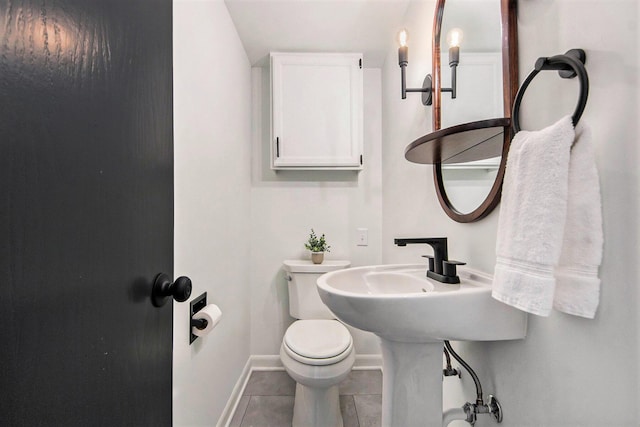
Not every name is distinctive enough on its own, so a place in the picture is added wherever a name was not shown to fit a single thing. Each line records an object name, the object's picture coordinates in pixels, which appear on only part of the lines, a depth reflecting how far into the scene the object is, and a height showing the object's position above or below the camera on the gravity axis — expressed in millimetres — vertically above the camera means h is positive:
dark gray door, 283 +7
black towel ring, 469 +275
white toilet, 1237 -687
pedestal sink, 666 -271
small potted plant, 1863 -210
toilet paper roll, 1016 -383
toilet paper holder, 1024 -378
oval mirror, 728 +388
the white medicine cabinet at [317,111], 1847 +726
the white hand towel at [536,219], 469 -6
